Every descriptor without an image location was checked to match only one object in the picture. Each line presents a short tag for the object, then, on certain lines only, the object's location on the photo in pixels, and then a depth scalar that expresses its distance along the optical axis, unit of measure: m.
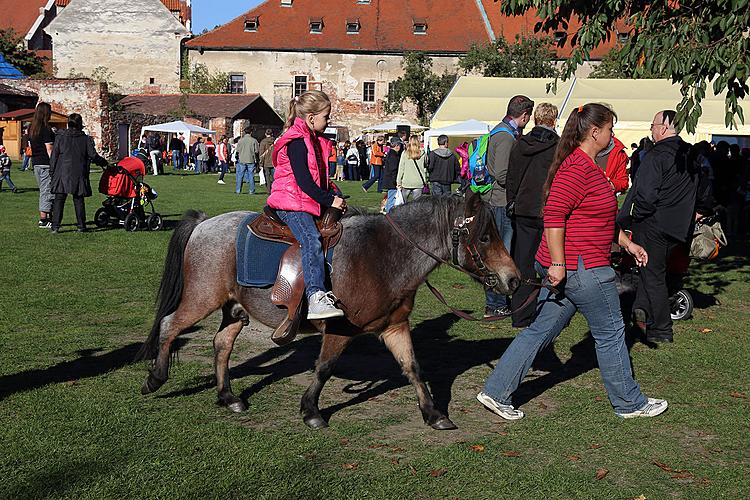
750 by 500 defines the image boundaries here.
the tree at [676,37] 8.12
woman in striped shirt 5.77
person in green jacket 17.27
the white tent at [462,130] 33.31
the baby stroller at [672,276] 9.38
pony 5.80
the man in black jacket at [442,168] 18.03
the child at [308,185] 5.76
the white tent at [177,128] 44.55
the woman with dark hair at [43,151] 16.20
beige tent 31.30
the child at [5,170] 26.94
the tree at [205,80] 69.00
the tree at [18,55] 63.16
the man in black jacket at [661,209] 8.73
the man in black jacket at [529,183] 8.41
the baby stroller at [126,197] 16.56
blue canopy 55.81
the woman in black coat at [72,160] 15.67
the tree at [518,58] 58.34
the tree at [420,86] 65.12
